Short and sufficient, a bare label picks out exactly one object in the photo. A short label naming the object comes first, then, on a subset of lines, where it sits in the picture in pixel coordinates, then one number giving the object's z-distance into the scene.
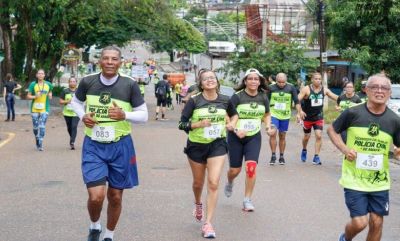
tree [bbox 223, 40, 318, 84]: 36.16
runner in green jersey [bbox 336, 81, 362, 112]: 14.06
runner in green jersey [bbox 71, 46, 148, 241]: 6.79
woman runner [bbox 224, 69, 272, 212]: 9.38
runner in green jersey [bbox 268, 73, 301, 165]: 14.41
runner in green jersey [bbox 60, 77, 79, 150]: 16.41
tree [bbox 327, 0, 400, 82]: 25.81
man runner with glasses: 6.46
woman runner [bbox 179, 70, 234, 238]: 8.16
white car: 23.91
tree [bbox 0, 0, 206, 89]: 30.80
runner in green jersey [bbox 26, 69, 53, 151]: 16.16
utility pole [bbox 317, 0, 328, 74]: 28.66
